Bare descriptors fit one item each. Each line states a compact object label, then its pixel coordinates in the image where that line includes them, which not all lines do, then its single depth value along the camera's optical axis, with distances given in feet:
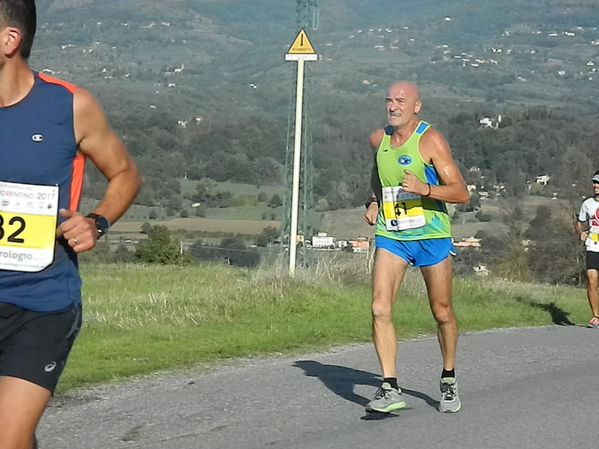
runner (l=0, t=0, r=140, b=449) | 14.51
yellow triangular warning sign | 66.18
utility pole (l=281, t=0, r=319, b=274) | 66.64
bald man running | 26.63
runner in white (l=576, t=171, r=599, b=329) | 50.24
